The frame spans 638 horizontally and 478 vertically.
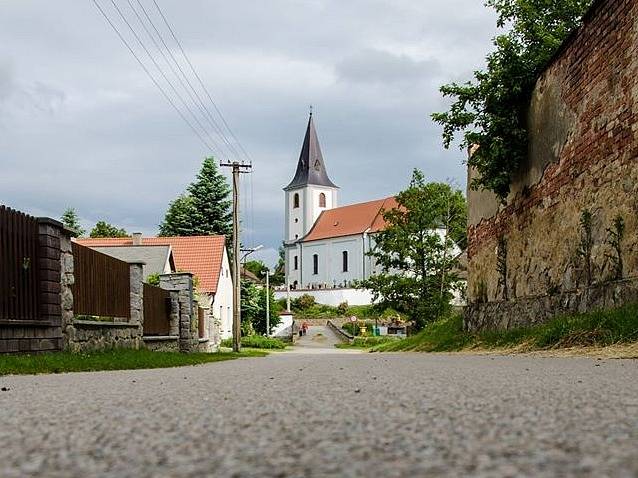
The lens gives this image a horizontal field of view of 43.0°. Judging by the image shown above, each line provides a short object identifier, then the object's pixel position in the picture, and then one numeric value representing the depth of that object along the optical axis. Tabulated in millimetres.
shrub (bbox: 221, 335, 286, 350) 48469
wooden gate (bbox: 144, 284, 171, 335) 19850
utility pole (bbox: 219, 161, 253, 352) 33469
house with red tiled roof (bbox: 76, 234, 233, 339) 44781
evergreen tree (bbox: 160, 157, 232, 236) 63688
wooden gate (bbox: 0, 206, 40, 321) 11664
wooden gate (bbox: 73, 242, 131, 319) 14836
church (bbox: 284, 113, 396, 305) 99375
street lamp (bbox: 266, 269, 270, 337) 60250
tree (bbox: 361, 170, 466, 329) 46844
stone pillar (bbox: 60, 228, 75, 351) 13602
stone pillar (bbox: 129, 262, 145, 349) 18422
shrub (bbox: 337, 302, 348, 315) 87869
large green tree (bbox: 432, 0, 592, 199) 16641
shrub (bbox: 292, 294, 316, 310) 92744
